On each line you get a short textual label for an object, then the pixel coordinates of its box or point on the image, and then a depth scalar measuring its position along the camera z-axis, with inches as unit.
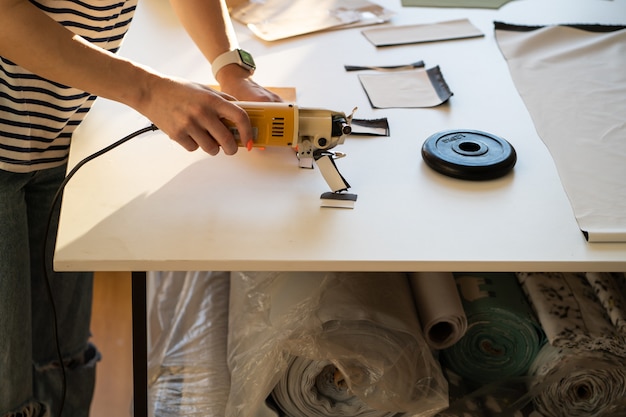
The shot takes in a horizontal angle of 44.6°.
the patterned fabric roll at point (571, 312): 55.3
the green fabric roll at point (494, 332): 57.8
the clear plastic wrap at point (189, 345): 64.1
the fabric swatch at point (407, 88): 58.2
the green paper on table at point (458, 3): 74.2
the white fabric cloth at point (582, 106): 48.1
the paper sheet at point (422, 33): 67.6
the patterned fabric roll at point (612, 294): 56.7
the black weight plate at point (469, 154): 49.5
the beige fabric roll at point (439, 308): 55.2
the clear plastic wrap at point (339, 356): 53.4
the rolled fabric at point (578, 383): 55.7
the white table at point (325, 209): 43.0
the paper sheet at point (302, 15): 68.6
